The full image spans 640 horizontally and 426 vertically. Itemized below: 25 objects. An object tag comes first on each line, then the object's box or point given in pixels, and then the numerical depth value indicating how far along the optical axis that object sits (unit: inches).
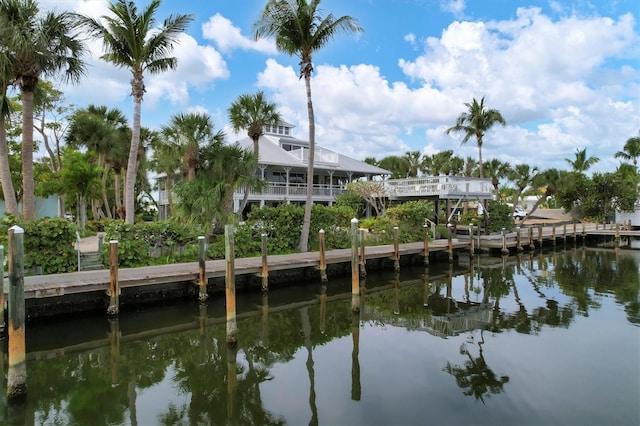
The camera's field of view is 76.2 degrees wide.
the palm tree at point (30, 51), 520.7
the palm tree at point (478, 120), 1301.7
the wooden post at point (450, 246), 883.2
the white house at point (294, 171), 1118.4
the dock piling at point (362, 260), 686.5
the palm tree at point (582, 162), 1708.9
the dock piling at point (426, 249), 828.5
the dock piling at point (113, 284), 438.0
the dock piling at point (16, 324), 279.0
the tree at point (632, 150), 1788.9
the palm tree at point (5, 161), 561.9
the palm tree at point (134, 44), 609.0
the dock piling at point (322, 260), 630.6
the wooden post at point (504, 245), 1014.4
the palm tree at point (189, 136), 714.8
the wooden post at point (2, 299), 352.5
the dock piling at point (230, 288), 382.6
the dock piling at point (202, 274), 505.6
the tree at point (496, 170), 1664.6
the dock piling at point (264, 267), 565.5
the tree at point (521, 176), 1519.4
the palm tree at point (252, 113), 785.6
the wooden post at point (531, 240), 1103.0
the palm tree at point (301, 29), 671.8
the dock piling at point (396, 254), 743.7
